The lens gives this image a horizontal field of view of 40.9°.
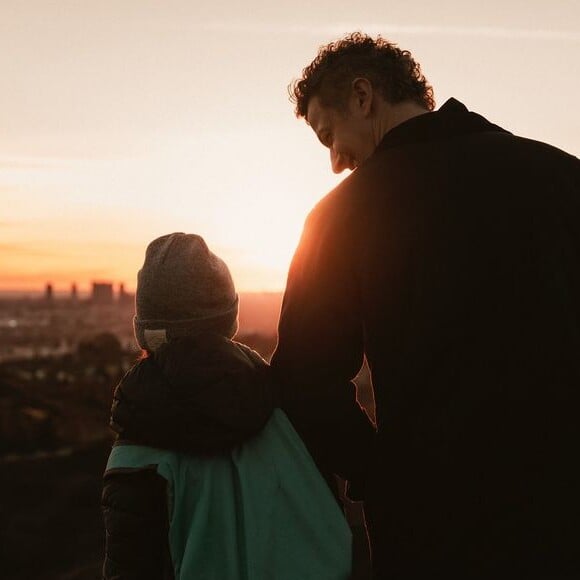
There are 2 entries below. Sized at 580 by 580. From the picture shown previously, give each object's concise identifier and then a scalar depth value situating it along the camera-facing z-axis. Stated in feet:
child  5.30
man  4.66
